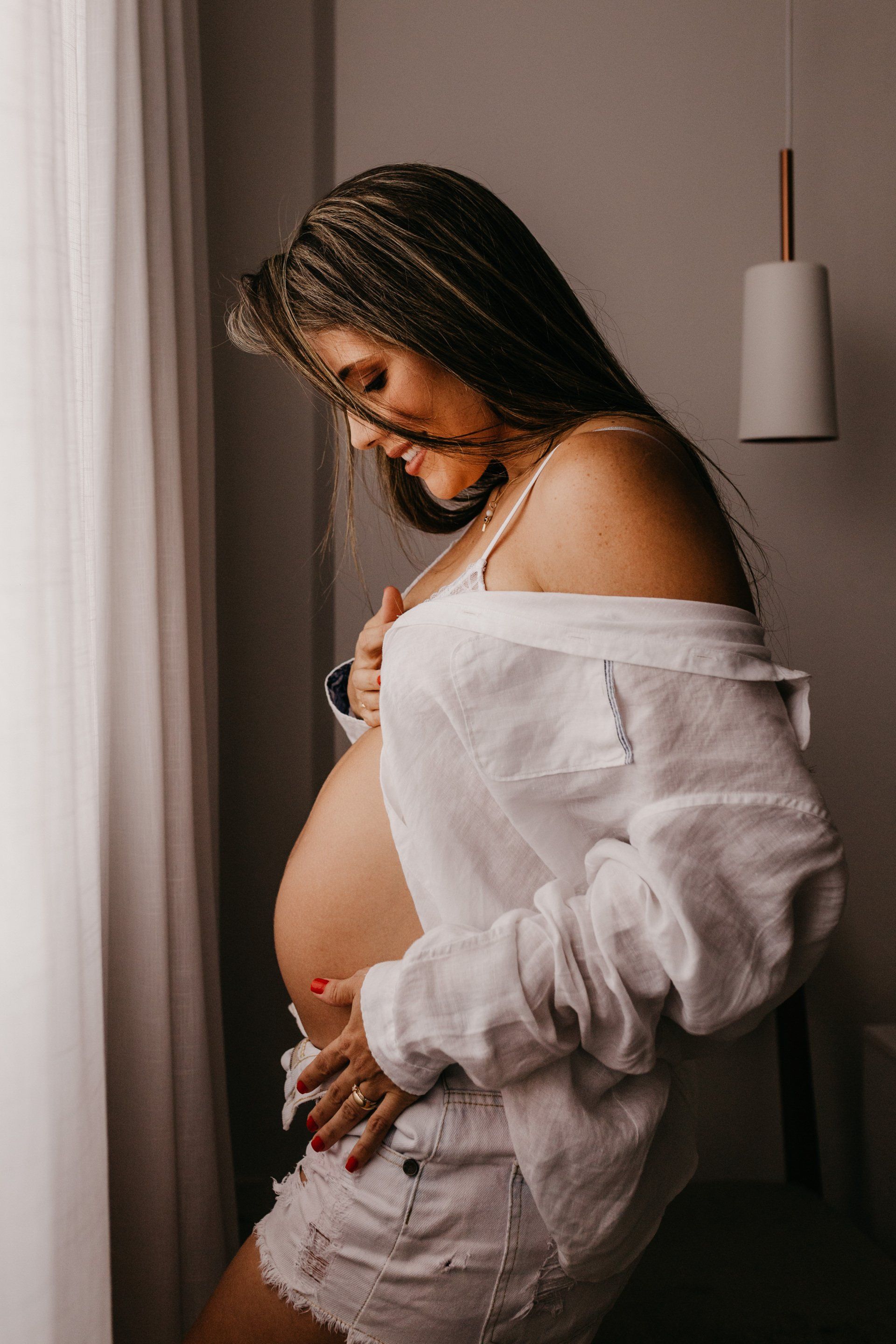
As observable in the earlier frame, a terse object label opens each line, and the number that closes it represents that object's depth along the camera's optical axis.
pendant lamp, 1.50
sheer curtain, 0.66
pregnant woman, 0.70
